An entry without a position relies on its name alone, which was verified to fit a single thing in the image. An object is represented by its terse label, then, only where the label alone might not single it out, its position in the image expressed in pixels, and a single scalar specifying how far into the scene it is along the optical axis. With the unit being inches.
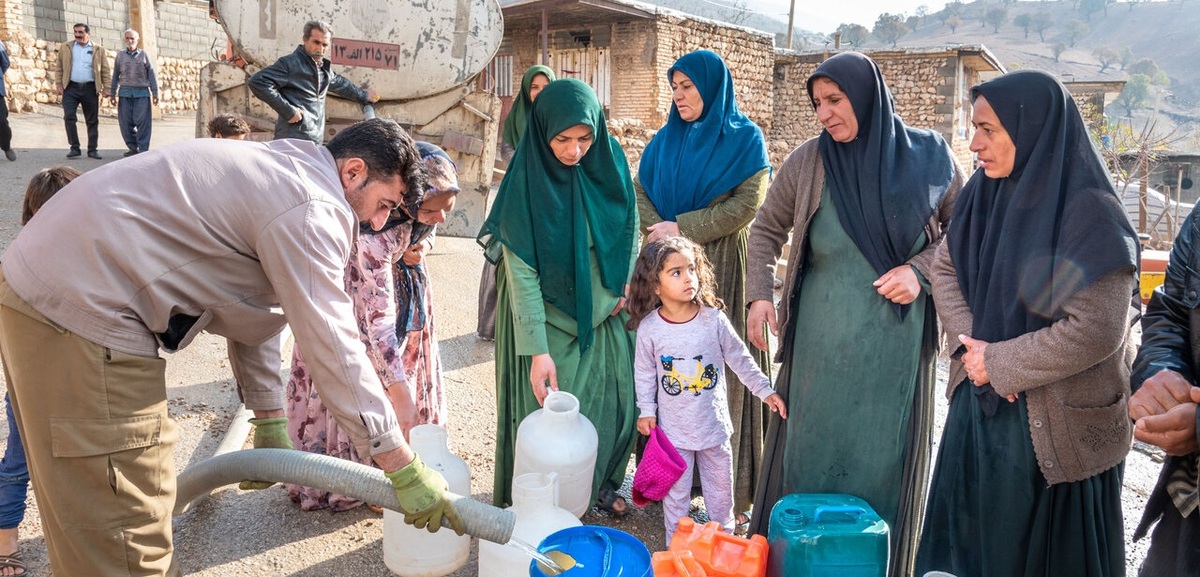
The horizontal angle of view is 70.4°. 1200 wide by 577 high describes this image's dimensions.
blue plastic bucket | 73.5
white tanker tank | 275.9
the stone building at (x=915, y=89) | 606.2
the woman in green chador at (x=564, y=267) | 115.6
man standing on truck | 240.8
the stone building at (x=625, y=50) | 532.4
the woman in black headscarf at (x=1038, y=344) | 76.7
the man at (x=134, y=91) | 402.3
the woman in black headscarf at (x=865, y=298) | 97.9
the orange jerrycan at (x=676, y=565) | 78.3
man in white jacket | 71.1
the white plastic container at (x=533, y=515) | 89.0
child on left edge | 103.6
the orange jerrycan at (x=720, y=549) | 80.4
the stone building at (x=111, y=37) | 573.9
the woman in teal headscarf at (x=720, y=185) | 125.8
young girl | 110.0
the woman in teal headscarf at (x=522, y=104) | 191.0
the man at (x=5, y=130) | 379.6
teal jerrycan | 80.4
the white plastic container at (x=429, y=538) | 102.7
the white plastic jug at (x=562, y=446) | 104.4
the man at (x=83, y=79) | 399.9
